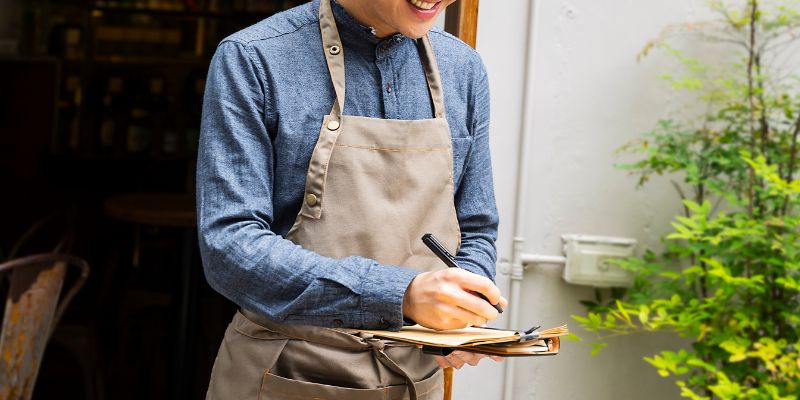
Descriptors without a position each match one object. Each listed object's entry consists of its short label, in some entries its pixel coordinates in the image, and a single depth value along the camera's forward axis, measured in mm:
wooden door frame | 2588
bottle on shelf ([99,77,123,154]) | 6777
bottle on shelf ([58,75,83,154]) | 6758
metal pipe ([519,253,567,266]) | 2830
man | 1463
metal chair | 2648
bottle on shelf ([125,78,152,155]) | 6789
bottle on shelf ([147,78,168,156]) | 6848
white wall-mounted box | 2832
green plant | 2596
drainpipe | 2775
